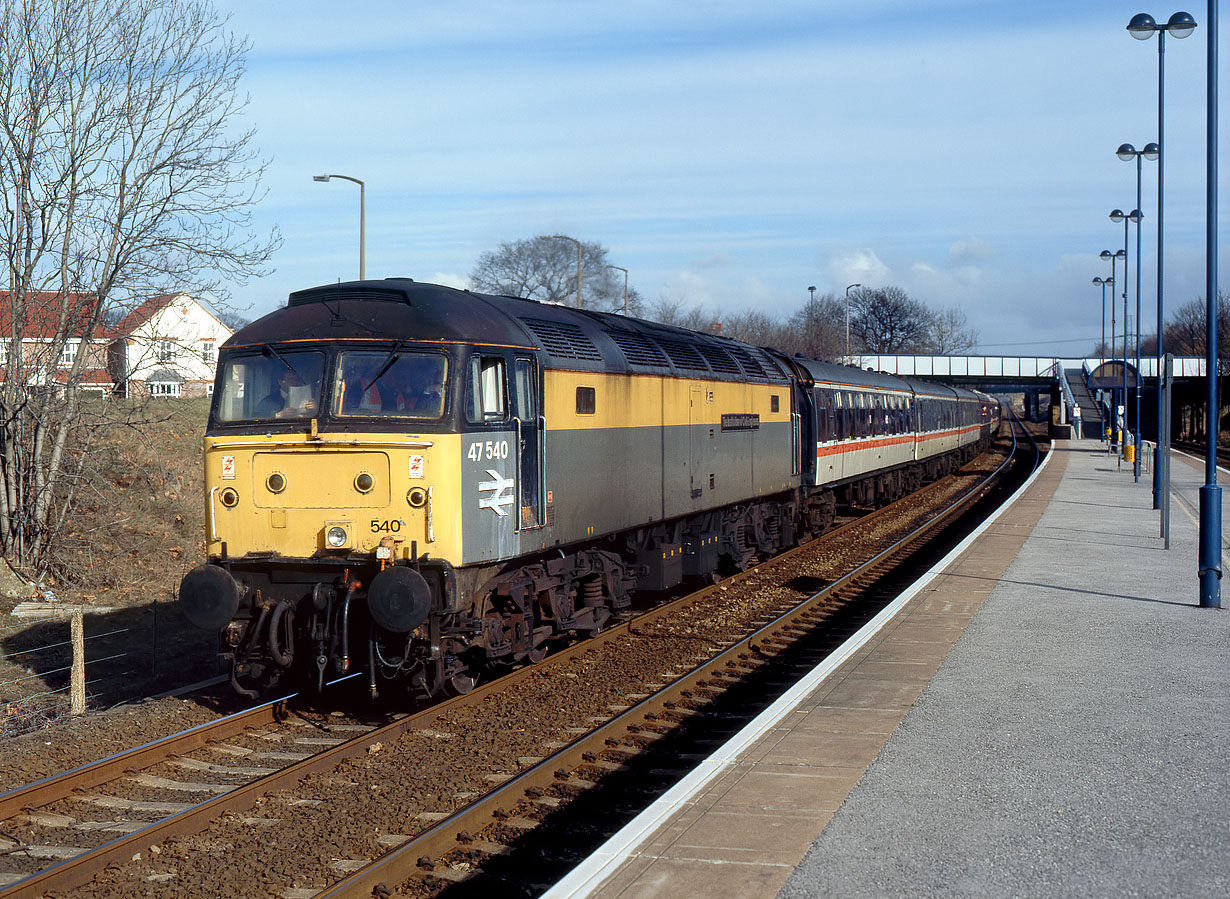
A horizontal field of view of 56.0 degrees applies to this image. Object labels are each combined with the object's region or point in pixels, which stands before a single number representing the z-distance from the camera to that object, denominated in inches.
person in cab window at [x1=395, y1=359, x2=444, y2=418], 371.6
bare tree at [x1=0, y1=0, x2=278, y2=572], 677.3
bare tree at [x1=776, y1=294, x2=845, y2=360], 3484.3
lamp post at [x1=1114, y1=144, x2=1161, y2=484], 1065.5
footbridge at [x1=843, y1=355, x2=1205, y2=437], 3233.3
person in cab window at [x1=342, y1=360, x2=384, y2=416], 376.5
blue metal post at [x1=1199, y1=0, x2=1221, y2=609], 525.3
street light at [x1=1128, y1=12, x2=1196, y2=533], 681.6
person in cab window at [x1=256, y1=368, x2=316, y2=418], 381.7
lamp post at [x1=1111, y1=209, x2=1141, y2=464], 1486.2
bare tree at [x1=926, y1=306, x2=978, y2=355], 5142.7
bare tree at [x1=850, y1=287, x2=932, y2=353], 5088.6
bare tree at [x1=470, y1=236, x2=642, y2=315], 3585.1
